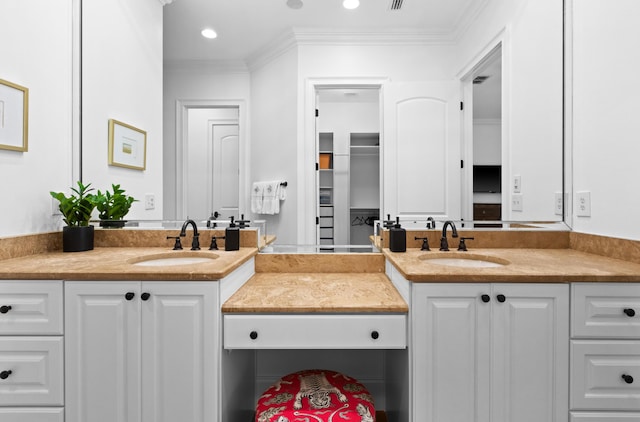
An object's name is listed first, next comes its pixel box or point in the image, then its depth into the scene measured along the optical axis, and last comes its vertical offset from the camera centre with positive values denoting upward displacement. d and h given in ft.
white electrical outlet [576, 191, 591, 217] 5.04 +0.12
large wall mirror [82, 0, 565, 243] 5.41 +1.84
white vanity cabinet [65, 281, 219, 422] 3.55 -1.63
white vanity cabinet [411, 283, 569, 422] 3.51 -1.65
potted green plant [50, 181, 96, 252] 5.07 -0.18
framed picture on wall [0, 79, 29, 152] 4.42 +1.35
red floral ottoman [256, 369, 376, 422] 3.48 -2.29
